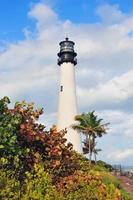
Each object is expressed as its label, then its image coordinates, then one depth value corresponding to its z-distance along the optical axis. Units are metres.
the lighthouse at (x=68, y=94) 63.22
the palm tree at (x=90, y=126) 65.25
